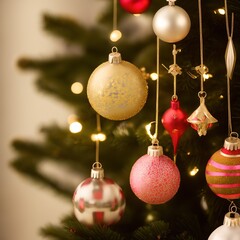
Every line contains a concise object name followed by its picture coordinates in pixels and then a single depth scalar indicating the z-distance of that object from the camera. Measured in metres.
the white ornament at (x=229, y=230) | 1.10
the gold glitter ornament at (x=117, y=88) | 1.11
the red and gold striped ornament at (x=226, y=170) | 1.09
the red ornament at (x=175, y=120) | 1.14
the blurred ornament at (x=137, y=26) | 1.53
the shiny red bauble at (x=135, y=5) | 1.15
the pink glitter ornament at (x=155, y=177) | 1.12
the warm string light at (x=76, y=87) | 1.29
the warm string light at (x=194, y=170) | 1.23
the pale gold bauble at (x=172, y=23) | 1.10
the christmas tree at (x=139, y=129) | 1.20
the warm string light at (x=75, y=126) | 1.29
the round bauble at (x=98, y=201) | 1.17
